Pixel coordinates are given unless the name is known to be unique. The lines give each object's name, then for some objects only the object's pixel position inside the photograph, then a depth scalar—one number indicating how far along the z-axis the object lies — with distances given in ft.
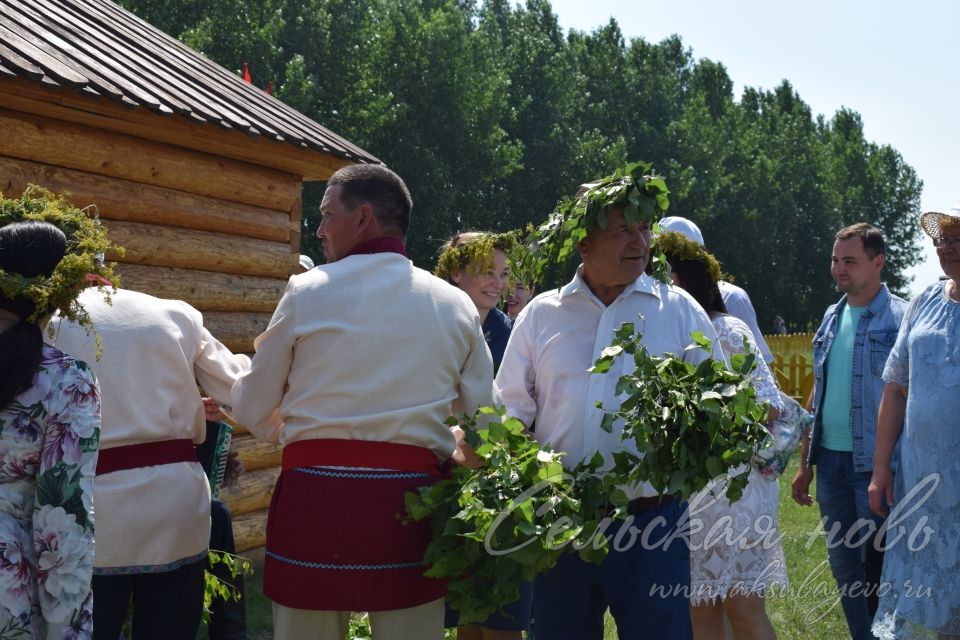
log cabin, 18.95
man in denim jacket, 17.95
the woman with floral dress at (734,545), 14.56
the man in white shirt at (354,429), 10.22
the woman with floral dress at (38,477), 8.75
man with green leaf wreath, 11.37
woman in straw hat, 14.32
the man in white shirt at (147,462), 11.88
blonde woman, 18.20
